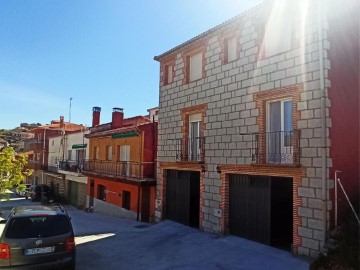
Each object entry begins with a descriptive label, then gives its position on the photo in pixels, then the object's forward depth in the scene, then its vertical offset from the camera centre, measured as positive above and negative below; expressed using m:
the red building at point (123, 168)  18.53 -0.55
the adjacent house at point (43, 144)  43.88 +1.80
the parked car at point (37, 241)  7.60 -1.93
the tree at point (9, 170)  16.27 -0.63
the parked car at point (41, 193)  34.50 -3.80
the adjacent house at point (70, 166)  29.91 -0.79
